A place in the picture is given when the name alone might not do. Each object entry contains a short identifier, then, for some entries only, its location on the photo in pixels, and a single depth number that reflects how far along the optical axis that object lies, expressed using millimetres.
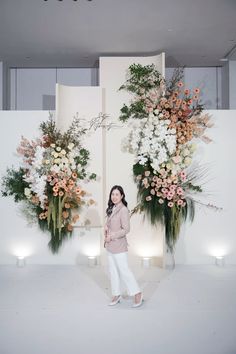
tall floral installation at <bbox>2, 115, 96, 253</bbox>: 6246
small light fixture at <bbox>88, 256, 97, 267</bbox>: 6695
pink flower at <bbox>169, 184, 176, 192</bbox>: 6215
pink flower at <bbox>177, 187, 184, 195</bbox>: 6227
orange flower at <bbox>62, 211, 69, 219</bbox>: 6293
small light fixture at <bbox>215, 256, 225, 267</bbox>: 6715
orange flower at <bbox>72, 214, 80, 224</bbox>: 6379
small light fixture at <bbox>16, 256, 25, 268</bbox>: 6707
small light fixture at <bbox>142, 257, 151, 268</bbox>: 6590
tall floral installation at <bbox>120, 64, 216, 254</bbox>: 6277
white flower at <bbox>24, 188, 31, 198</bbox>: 6270
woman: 4629
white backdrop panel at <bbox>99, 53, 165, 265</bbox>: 6742
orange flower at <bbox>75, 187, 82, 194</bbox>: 6297
